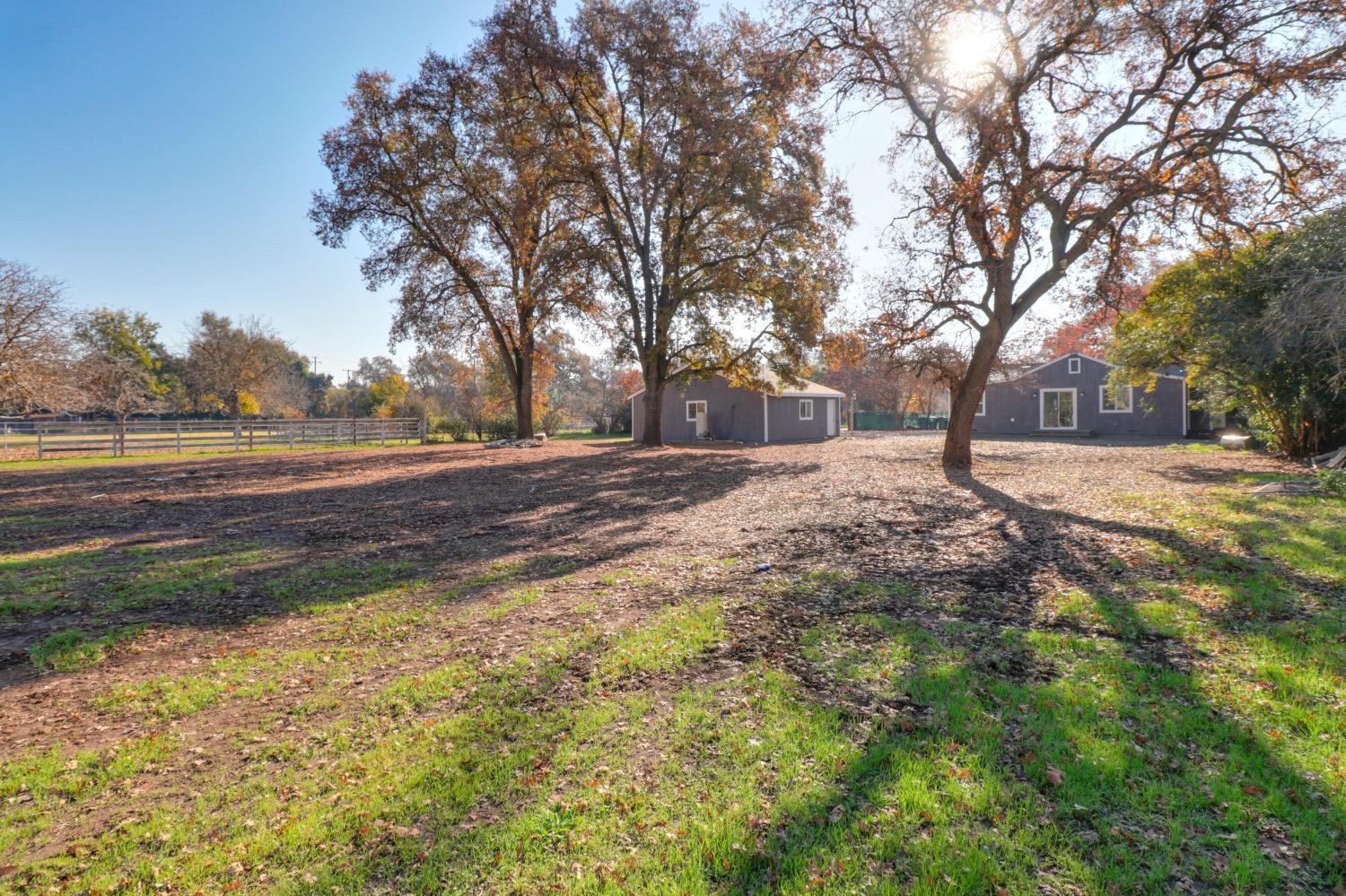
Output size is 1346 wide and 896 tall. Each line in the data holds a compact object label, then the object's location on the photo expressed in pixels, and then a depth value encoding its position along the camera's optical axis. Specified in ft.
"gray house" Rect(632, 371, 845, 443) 96.73
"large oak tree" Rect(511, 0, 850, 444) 62.13
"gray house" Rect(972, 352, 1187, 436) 93.76
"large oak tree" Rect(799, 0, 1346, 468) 39.52
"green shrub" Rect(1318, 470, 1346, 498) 31.55
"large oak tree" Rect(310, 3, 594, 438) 69.77
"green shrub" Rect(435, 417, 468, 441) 111.04
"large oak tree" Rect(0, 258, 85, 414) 67.05
